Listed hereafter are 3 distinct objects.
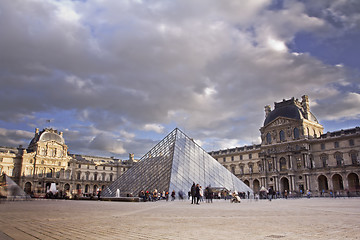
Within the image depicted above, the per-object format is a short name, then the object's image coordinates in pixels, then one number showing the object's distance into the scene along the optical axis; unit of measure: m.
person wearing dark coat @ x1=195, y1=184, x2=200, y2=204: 16.98
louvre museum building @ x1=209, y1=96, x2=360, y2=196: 48.78
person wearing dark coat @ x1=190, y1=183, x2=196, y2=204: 17.22
